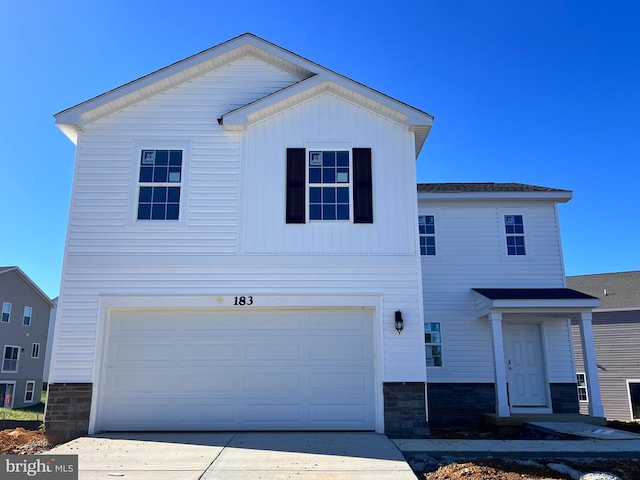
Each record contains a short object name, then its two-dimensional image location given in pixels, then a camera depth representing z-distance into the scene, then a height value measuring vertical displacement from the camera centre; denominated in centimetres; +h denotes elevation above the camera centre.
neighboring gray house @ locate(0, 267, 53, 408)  2698 +126
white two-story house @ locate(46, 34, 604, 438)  938 +180
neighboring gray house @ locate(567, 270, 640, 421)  1994 +19
